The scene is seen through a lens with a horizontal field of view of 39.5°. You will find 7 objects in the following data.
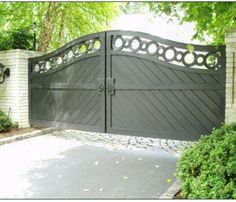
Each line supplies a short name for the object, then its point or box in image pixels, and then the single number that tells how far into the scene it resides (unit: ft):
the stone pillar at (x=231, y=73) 16.92
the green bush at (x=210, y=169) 10.69
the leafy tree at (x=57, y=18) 32.30
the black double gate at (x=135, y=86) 18.25
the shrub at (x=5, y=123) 25.44
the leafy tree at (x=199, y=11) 12.96
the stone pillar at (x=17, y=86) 26.27
